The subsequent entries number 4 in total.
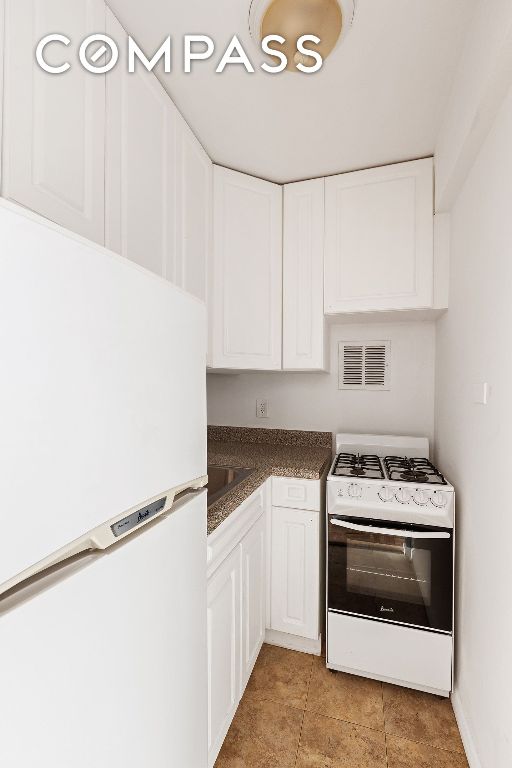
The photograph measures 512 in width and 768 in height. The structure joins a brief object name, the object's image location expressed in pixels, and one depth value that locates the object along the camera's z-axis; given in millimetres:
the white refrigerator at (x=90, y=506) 451
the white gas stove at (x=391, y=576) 1587
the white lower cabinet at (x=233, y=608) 1188
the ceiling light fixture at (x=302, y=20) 1046
